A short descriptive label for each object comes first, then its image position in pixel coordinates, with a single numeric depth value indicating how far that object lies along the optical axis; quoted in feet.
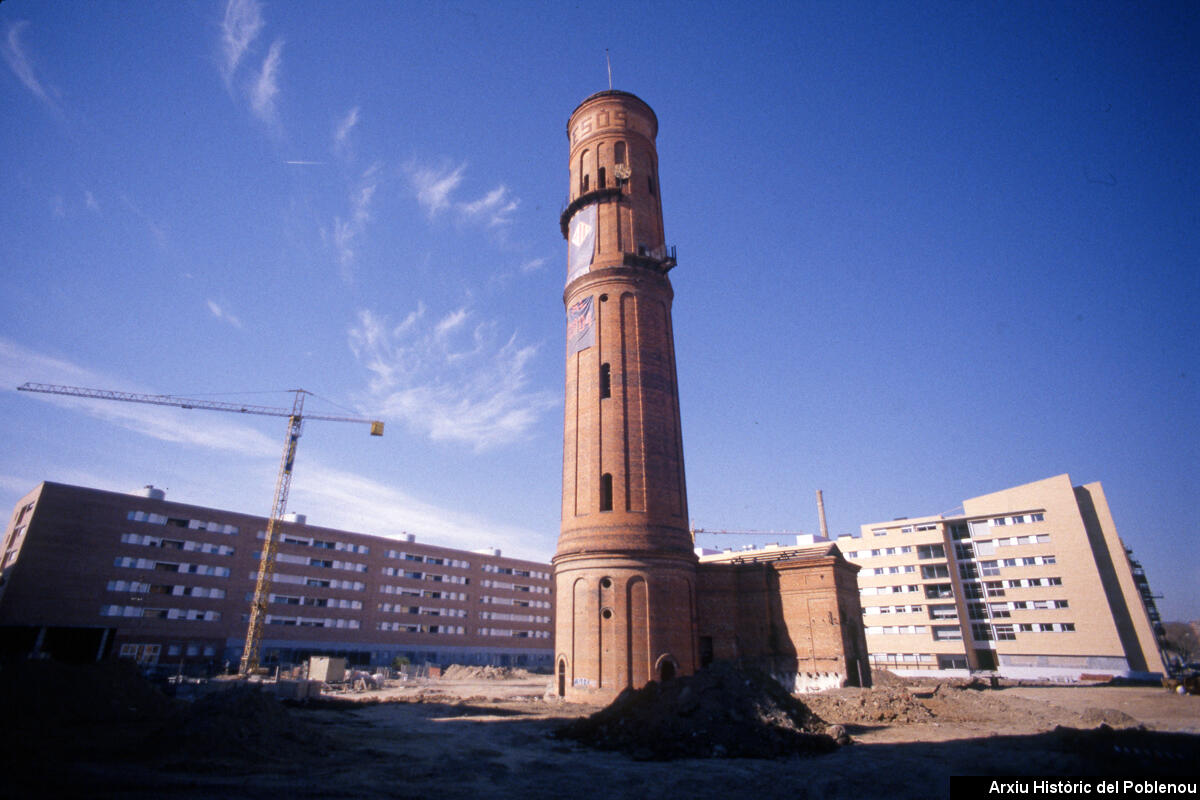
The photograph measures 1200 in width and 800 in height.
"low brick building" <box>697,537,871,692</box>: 104.99
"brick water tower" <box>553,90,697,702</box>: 96.58
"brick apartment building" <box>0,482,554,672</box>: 168.86
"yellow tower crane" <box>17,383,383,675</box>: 195.06
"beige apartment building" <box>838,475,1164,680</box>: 177.27
